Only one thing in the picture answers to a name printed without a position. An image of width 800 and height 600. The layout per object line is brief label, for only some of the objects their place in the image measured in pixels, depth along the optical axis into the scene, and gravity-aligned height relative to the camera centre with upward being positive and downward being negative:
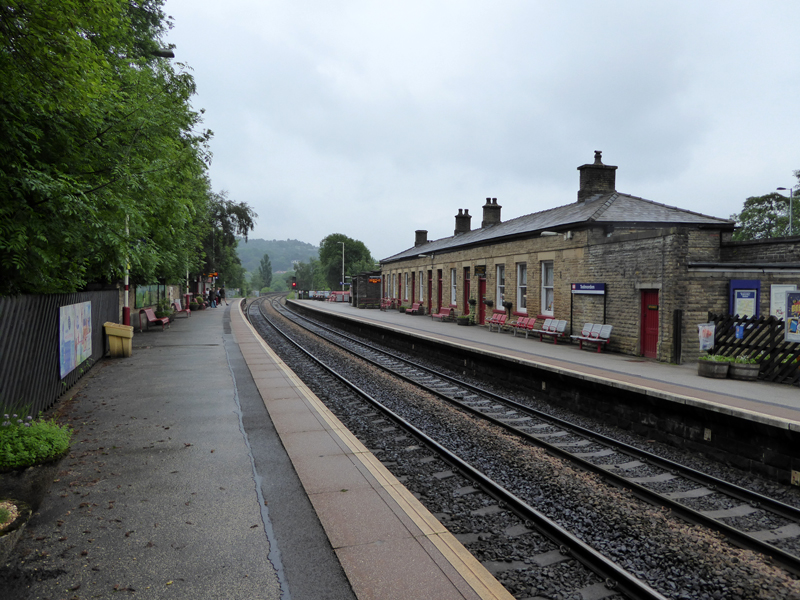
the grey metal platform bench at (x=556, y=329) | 17.86 -1.40
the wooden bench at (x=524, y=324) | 19.80 -1.35
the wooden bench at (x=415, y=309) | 33.66 -1.36
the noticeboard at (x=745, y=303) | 12.66 -0.26
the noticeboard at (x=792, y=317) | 10.28 -0.50
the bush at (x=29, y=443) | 5.09 -1.69
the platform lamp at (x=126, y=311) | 16.85 -0.86
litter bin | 14.53 -1.55
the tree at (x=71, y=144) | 5.58 +2.08
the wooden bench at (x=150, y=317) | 23.83 -1.51
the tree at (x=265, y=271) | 195.88 +6.34
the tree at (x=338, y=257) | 112.33 +7.24
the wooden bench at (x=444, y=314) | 28.18 -1.40
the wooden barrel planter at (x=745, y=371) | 10.58 -1.65
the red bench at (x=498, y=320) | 22.12 -1.36
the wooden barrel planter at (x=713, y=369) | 10.81 -1.65
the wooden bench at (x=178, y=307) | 35.20 -1.49
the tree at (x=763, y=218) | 56.57 +8.78
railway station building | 12.87 +0.68
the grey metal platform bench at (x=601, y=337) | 15.38 -1.42
